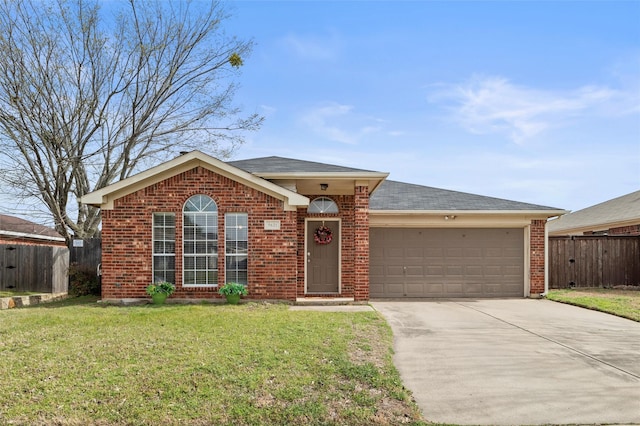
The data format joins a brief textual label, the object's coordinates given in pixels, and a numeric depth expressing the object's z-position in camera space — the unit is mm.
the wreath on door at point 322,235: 14109
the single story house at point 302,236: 11820
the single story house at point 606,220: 18406
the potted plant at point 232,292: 11375
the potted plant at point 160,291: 11364
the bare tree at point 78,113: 15883
